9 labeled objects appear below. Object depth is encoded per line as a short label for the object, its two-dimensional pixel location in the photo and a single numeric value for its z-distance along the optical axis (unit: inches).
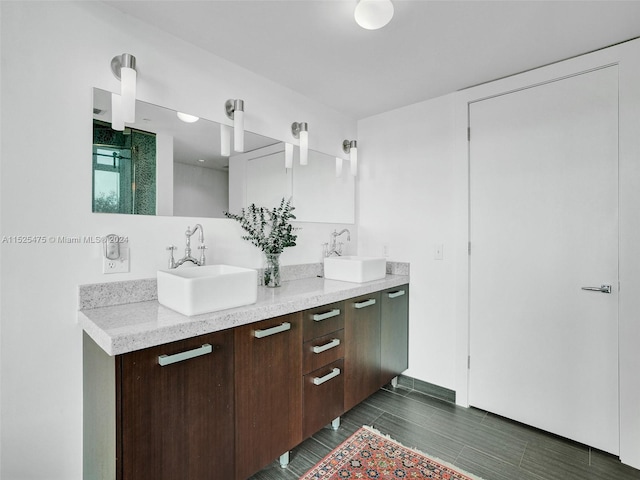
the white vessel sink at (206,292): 51.0
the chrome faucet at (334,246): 103.1
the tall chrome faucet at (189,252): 66.2
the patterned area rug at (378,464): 63.9
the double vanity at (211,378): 44.1
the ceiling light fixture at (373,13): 54.4
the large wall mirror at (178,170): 58.9
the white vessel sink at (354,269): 86.2
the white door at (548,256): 71.7
